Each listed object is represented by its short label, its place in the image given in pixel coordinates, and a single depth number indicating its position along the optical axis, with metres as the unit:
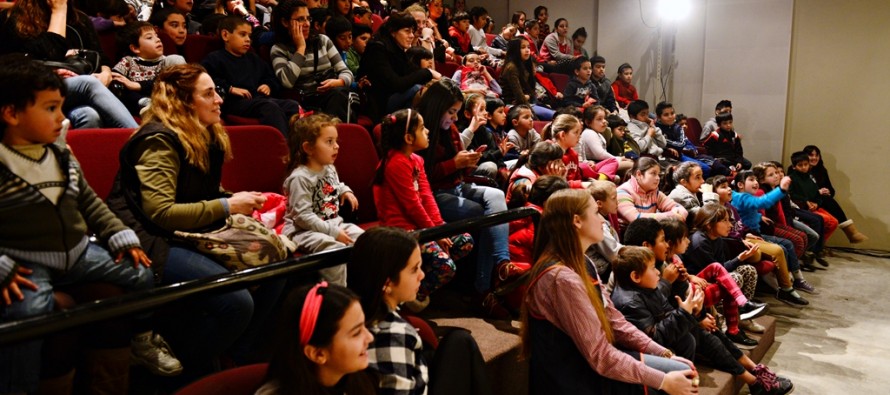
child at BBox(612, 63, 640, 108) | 8.08
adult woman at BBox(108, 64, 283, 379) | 1.75
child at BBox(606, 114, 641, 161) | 5.57
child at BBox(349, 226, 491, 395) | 1.55
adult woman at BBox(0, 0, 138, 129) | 2.61
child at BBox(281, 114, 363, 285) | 2.37
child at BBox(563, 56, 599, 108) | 6.87
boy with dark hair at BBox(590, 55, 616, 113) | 7.20
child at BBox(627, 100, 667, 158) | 6.21
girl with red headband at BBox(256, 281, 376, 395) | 1.25
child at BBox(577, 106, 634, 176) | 5.06
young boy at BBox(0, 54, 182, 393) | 1.42
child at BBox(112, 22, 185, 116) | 3.03
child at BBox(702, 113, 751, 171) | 7.43
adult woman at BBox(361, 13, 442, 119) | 3.92
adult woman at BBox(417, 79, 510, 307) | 3.20
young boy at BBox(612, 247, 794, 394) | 2.75
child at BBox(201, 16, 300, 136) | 3.21
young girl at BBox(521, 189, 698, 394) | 1.99
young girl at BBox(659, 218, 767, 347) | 3.45
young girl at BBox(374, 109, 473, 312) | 2.81
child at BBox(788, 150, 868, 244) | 6.91
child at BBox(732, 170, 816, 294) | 5.50
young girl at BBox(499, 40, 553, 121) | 5.73
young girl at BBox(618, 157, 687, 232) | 4.04
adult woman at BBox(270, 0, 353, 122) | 3.66
